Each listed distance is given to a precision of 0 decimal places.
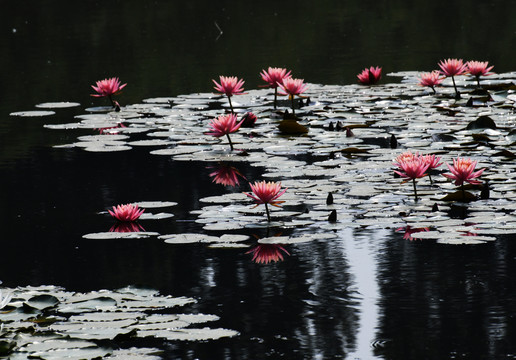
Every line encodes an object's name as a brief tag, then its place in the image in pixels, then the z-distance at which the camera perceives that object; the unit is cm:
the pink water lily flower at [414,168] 940
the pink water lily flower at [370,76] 1853
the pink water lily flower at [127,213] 920
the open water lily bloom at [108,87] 1659
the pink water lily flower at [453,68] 1609
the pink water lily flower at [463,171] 934
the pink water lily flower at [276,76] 1571
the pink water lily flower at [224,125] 1239
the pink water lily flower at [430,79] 1666
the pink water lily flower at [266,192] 882
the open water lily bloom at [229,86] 1523
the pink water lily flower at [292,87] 1514
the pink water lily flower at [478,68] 1671
